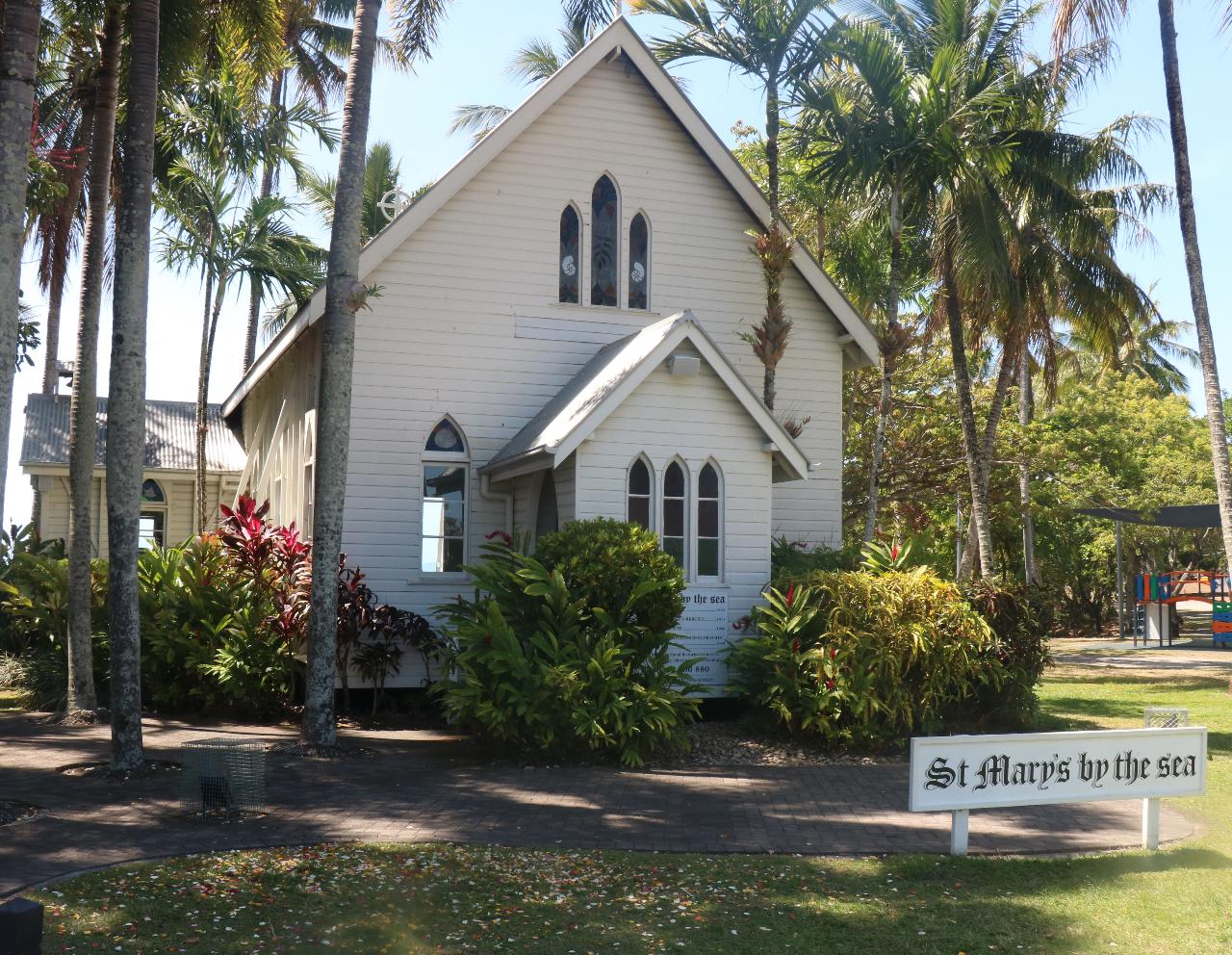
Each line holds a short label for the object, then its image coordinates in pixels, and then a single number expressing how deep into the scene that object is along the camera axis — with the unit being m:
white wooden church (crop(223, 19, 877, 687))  14.92
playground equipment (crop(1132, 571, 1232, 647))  29.70
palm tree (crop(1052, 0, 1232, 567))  19.14
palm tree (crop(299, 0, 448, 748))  13.55
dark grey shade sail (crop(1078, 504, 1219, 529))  28.89
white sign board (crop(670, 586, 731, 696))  14.96
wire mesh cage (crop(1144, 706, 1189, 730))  9.89
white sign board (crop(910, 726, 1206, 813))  8.75
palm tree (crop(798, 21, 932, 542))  18.36
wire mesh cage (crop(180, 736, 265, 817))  9.70
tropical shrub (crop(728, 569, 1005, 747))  13.30
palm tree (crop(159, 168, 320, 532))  24.27
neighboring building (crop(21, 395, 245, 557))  29.55
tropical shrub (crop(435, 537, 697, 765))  12.57
